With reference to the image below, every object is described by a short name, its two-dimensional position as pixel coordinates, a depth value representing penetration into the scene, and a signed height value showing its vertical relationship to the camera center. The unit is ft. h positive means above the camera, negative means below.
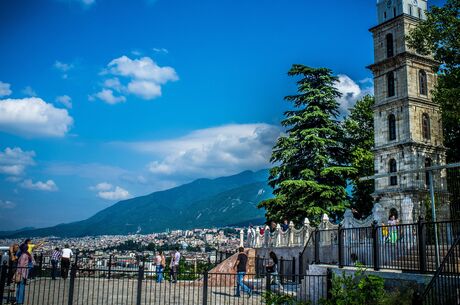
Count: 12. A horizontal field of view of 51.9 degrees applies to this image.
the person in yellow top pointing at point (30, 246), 55.27 -1.03
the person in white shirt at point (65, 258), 74.36 -3.13
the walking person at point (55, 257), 77.88 -3.14
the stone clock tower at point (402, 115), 129.53 +36.73
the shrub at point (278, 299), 39.70 -4.75
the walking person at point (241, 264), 60.24 -2.84
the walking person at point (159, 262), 77.71 -3.71
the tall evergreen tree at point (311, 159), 128.98 +24.40
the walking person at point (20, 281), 47.82 -4.43
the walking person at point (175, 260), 82.20 -3.43
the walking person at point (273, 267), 71.41 -3.70
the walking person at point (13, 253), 57.75 -1.99
